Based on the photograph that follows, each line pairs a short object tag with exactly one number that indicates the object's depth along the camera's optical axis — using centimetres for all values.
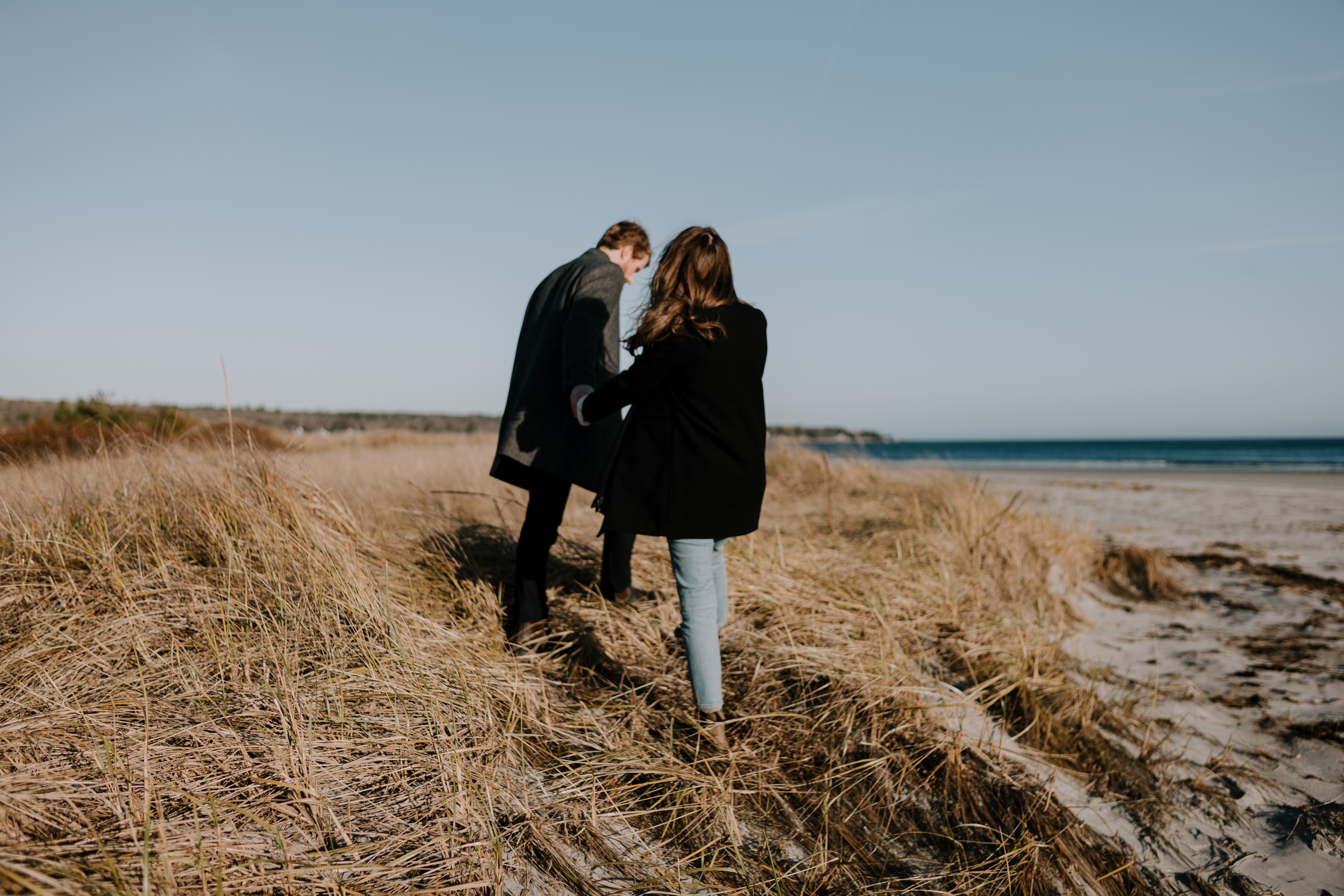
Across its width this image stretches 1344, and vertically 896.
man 241
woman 190
